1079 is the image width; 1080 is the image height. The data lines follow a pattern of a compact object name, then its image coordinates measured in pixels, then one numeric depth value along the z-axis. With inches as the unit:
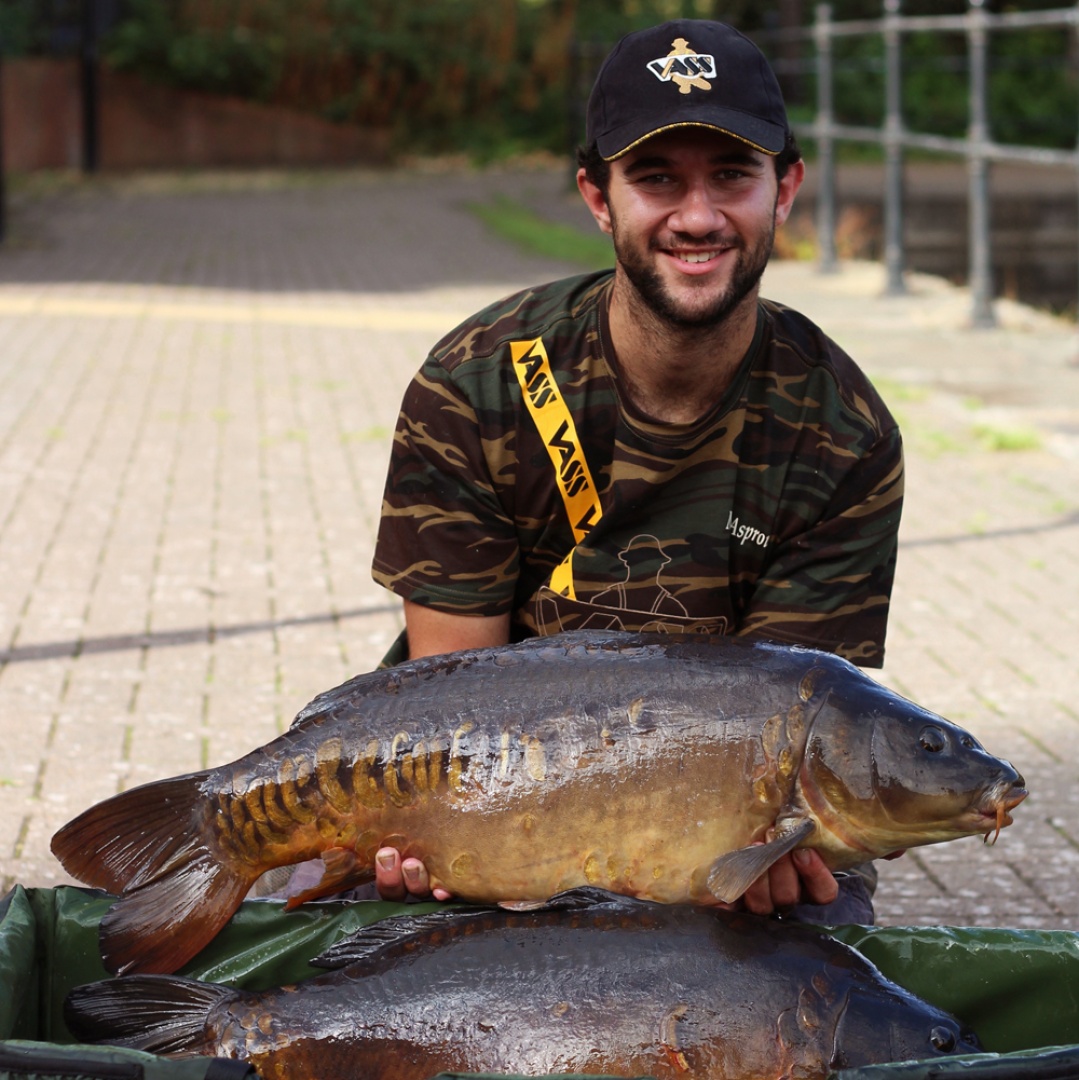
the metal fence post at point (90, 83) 976.9
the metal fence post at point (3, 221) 669.2
